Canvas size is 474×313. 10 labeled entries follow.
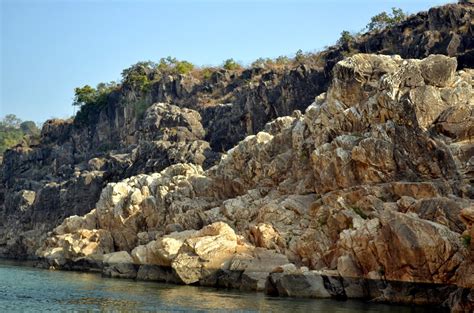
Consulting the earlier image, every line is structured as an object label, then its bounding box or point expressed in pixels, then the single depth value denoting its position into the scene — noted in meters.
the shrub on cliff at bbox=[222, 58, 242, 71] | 122.62
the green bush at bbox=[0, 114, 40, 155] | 173.04
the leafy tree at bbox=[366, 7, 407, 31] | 100.44
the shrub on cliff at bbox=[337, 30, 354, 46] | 100.64
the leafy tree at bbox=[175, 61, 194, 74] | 122.25
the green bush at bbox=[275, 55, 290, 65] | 115.38
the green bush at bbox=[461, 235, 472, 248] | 35.72
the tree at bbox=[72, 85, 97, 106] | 127.88
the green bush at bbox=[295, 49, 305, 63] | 112.44
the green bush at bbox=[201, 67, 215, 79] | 117.41
